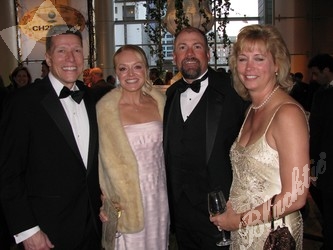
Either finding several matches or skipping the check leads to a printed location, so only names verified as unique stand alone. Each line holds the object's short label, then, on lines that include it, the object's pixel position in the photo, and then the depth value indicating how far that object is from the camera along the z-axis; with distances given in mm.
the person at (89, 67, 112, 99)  6244
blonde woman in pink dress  2727
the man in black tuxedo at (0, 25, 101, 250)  2285
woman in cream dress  1843
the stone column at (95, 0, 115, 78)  12383
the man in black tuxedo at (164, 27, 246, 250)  2709
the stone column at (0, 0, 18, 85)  11434
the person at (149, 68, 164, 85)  6090
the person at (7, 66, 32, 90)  5988
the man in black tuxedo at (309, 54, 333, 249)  3395
